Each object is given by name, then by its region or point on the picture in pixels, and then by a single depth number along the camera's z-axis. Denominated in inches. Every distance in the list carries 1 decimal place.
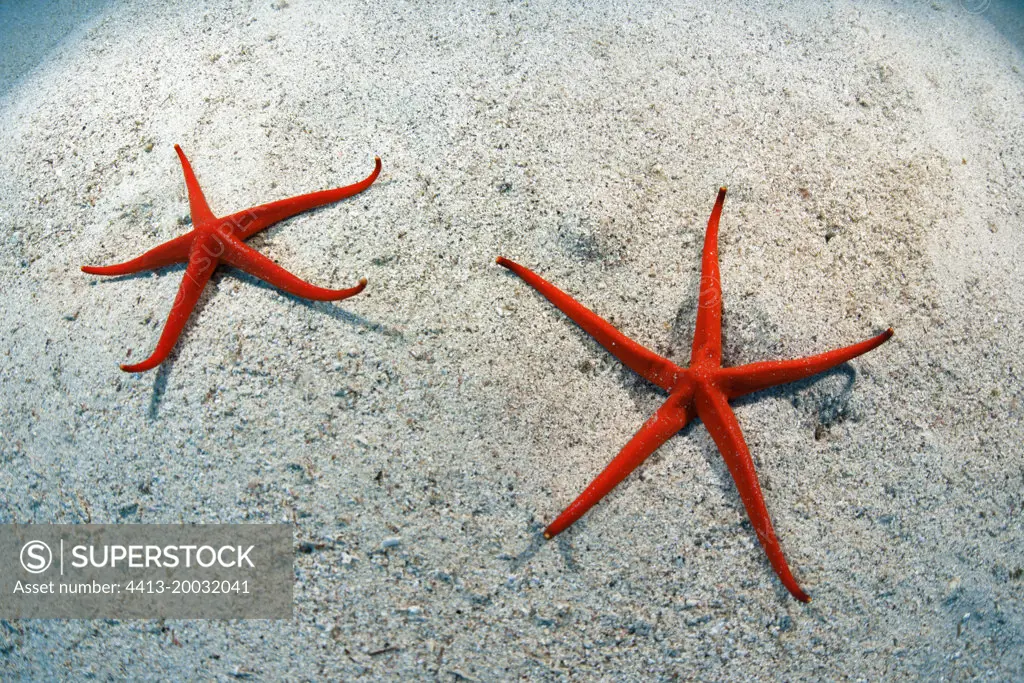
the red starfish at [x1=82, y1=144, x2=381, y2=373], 14.7
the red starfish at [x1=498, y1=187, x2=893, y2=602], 13.9
